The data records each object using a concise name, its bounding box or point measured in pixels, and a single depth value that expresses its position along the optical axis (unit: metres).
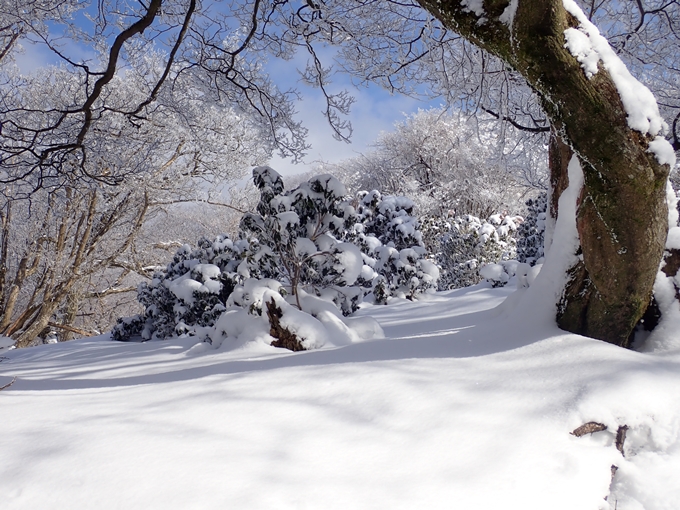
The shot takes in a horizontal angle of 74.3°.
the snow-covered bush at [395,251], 8.36
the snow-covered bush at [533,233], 9.55
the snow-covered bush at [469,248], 11.09
